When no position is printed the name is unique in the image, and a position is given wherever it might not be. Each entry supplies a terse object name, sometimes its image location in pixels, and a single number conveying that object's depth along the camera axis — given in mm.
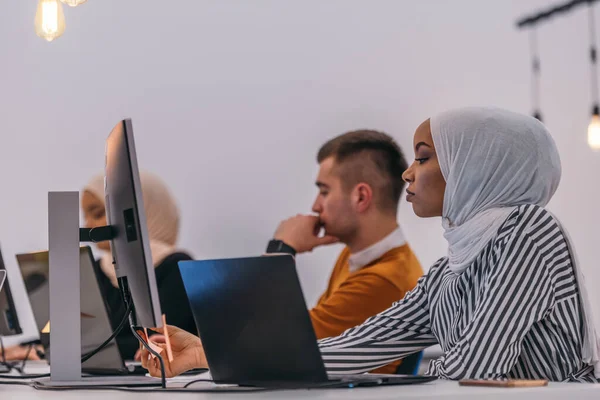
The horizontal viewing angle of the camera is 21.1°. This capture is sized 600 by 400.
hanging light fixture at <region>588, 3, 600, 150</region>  7194
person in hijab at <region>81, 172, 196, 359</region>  4751
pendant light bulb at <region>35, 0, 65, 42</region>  3824
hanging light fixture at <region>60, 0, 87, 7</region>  3784
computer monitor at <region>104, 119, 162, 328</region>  2911
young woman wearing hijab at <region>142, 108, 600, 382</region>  3105
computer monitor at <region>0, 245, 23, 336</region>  3988
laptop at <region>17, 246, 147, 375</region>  3532
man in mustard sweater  4230
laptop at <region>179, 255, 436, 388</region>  2846
